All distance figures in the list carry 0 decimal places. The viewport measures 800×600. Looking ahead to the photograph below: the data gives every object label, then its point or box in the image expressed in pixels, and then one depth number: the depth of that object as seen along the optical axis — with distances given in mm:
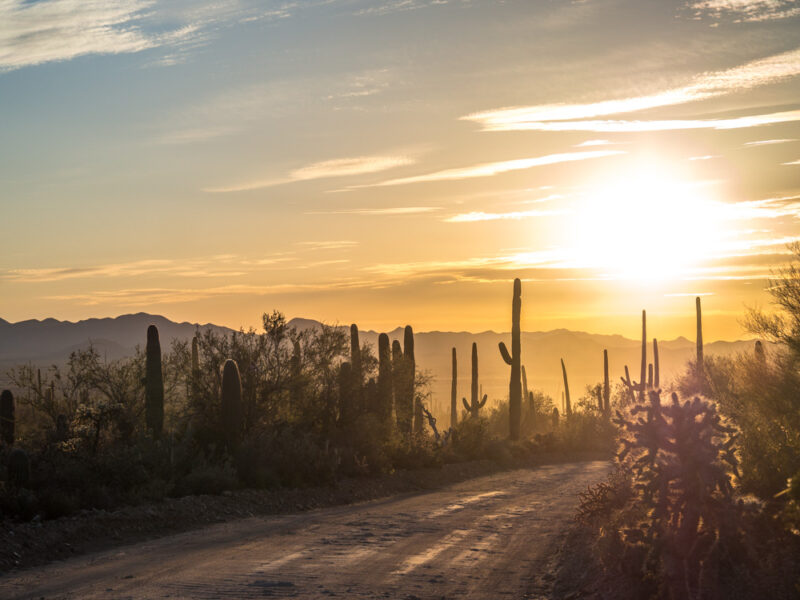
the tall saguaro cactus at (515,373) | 45656
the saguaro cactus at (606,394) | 67488
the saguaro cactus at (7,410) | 30109
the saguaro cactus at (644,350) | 60016
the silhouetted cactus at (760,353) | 30628
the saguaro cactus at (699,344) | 45631
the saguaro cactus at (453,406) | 68156
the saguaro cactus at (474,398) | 50550
